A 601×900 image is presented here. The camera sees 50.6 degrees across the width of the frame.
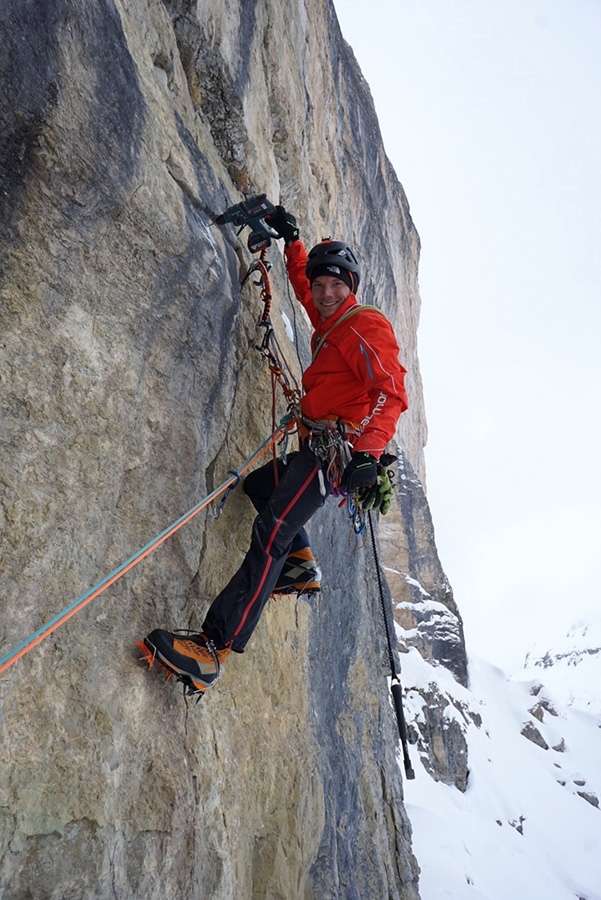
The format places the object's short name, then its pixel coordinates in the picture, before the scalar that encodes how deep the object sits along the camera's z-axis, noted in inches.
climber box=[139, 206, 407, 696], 122.1
